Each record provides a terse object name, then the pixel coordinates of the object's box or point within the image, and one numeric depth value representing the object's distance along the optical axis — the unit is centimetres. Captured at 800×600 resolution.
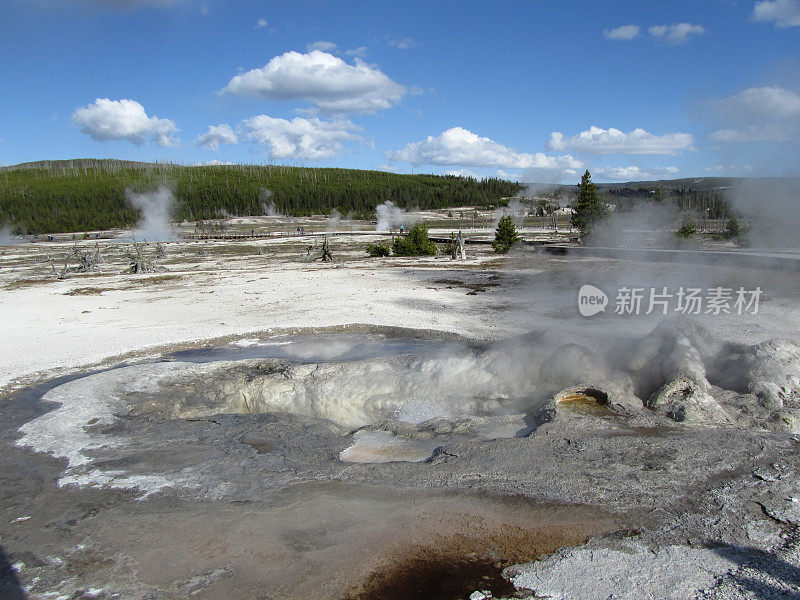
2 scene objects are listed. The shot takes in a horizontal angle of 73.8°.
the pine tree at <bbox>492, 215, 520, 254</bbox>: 2649
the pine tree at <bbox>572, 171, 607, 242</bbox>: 2875
